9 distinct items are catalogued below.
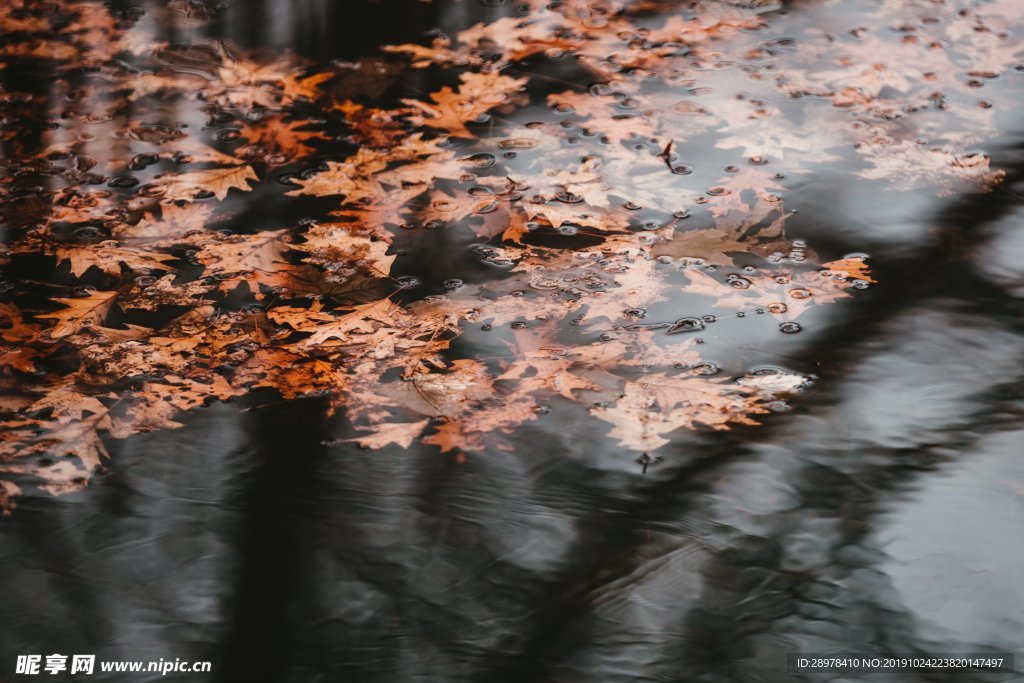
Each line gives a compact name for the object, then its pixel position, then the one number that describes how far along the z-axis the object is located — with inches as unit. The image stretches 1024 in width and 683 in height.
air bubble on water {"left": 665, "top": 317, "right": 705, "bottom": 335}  154.2
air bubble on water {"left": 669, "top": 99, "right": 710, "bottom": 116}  217.6
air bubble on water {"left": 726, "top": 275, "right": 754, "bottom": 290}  162.9
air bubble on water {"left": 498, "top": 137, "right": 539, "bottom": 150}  208.7
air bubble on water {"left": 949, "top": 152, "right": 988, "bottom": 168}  195.3
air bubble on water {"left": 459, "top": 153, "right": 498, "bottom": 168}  202.7
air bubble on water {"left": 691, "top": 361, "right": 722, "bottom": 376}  145.6
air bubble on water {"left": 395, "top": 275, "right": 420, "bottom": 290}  166.7
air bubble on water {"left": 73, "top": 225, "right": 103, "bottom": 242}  182.7
